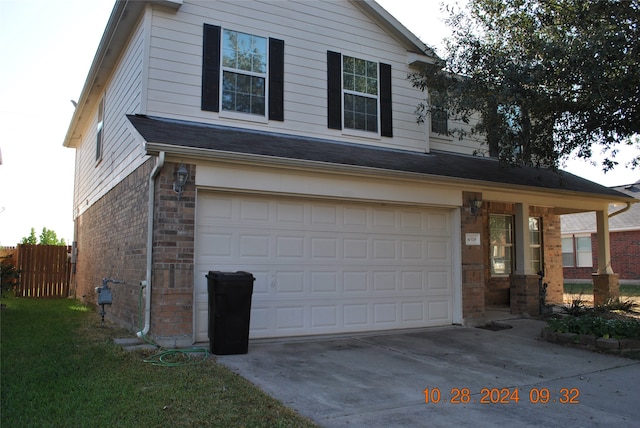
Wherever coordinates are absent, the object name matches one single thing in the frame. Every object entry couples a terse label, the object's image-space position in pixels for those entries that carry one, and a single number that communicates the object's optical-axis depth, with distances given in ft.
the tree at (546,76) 25.50
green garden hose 20.71
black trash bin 23.00
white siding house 25.34
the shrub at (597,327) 26.12
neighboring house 81.10
